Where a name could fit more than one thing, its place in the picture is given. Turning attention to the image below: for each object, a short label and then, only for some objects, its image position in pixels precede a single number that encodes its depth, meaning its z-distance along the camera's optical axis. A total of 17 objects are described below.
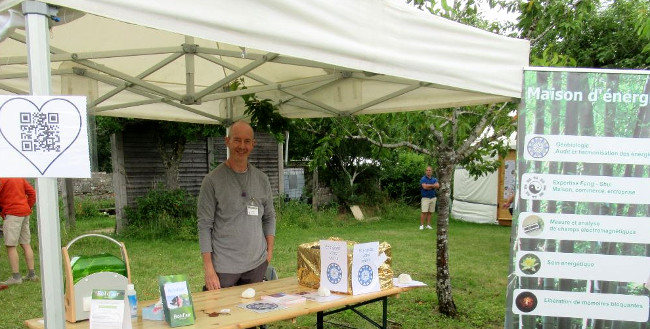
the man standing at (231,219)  3.18
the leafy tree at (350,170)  12.64
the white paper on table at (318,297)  2.83
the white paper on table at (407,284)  3.24
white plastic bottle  2.22
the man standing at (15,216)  5.83
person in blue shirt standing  11.51
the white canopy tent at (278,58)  1.68
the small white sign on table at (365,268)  2.92
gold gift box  3.12
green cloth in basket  2.22
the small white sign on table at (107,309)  2.01
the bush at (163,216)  9.11
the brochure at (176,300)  2.29
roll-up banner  2.65
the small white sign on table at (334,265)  2.93
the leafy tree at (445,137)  4.64
